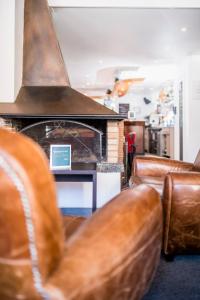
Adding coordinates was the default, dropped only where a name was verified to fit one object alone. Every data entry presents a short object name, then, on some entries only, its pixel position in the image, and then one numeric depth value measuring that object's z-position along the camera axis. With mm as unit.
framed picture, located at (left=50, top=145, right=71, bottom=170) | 2602
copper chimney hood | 3064
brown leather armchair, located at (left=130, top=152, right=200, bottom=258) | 1705
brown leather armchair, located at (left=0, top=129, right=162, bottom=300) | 609
